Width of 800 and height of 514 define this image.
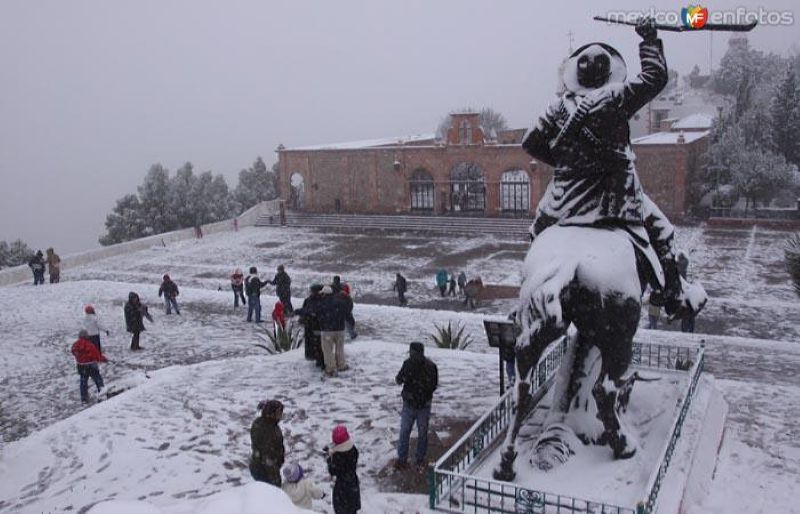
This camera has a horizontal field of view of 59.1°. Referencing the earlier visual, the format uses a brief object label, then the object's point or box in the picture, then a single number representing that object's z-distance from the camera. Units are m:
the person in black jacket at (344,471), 5.95
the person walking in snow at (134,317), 13.31
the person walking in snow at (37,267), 21.05
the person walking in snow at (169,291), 16.11
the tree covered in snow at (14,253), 39.22
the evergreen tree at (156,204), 42.06
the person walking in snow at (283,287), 15.10
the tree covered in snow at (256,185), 48.56
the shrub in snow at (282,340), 12.13
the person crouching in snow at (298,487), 5.58
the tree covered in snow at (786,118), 35.12
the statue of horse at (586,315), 5.99
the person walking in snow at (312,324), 10.27
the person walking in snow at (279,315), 12.87
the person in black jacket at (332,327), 9.89
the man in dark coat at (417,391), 7.14
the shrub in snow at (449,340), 12.34
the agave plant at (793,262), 11.79
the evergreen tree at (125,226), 41.69
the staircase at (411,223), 31.55
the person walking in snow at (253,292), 15.15
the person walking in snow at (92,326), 12.02
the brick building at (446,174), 31.22
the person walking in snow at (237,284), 16.73
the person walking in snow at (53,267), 21.42
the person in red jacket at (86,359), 10.44
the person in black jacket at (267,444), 6.18
